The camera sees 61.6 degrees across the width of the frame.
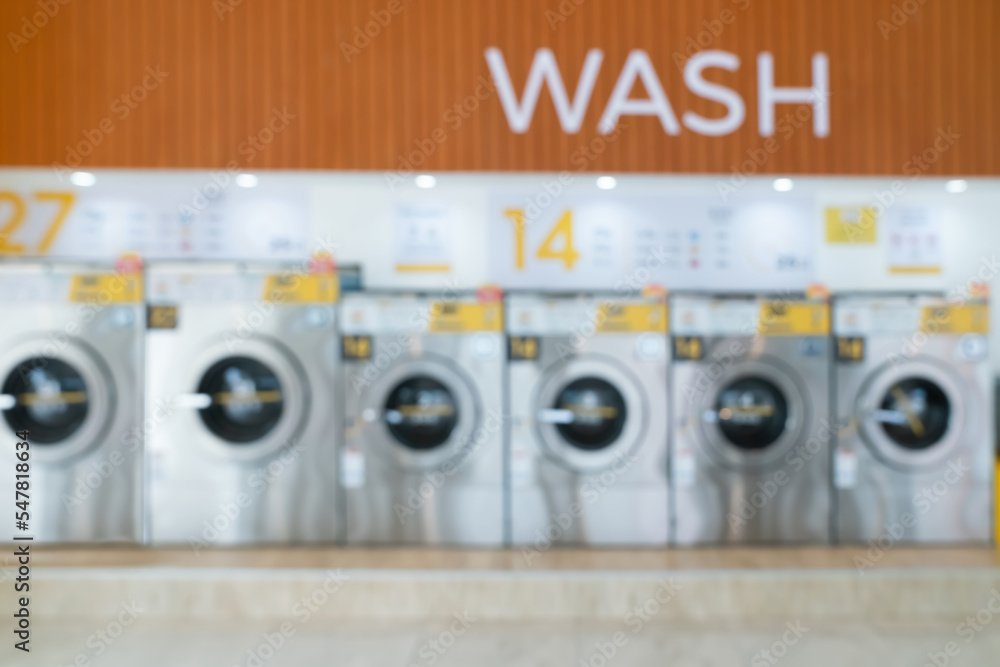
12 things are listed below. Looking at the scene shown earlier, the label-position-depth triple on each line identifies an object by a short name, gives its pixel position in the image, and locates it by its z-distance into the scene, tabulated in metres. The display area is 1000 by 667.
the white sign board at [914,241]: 5.05
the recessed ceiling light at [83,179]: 4.76
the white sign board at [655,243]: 5.00
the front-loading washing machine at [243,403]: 4.14
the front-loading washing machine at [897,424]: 4.21
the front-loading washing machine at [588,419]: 4.16
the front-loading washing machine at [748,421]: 4.18
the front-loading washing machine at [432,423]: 4.16
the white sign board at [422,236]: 5.02
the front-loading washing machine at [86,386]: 4.17
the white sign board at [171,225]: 4.90
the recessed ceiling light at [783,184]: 4.78
